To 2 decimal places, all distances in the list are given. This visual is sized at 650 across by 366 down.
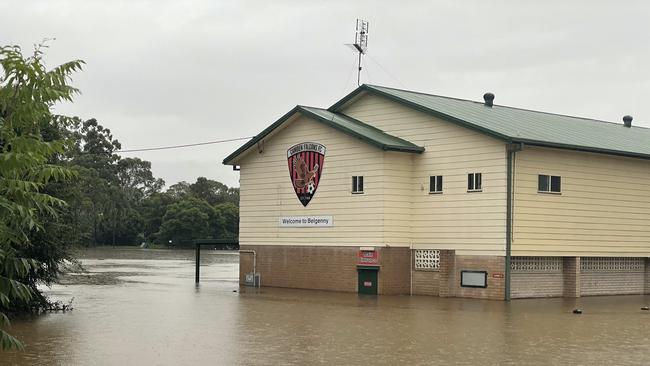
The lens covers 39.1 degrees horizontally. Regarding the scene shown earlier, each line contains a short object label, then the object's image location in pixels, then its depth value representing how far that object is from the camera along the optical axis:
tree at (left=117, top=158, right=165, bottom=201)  132.50
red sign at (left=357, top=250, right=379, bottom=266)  33.78
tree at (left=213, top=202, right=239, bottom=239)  123.94
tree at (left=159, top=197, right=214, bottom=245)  120.94
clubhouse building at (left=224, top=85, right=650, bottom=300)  31.69
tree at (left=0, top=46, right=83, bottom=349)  9.54
